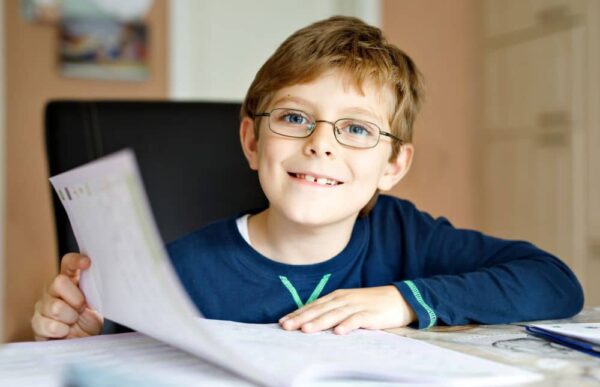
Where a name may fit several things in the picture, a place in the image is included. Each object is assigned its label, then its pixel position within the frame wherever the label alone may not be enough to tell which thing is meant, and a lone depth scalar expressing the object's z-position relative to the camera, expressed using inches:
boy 39.9
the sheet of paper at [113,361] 23.9
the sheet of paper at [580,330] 29.3
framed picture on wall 117.2
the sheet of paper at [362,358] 23.1
